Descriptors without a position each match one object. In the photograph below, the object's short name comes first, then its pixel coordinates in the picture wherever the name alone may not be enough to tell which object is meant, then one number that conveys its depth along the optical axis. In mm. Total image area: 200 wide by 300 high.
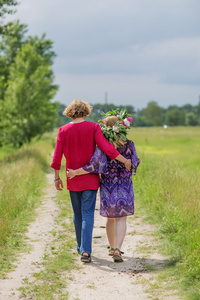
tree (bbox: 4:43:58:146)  25719
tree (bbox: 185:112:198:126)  155375
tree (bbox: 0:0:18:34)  16891
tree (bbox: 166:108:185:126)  147750
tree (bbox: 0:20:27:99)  43325
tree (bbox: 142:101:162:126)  150350
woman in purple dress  5387
